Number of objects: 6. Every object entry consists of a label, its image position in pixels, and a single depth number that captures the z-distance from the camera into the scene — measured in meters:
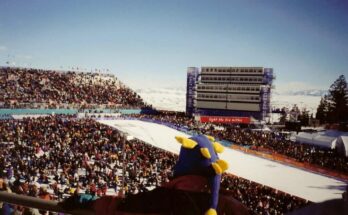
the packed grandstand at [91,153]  15.53
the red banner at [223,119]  54.31
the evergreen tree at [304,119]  70.31
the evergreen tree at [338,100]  70.56
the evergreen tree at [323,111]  77.69
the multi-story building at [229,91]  61.50
